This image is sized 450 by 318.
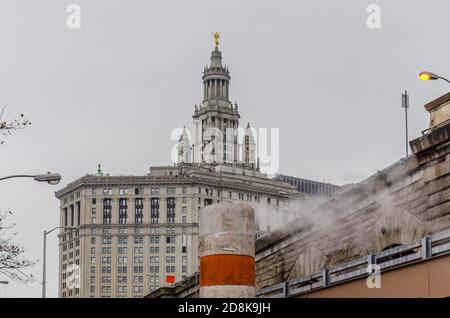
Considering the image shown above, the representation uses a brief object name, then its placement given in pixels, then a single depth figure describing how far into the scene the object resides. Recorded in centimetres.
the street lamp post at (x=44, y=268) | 5722
